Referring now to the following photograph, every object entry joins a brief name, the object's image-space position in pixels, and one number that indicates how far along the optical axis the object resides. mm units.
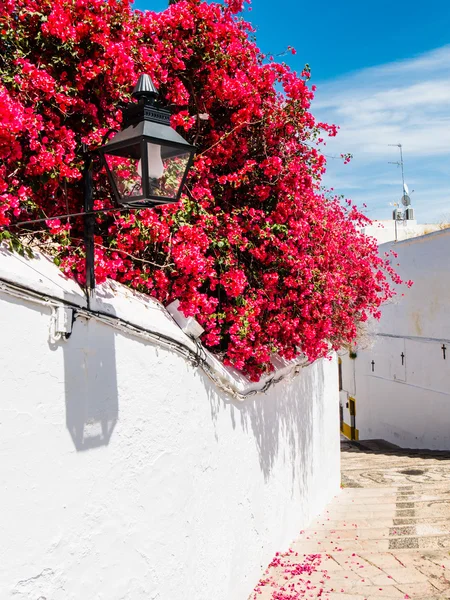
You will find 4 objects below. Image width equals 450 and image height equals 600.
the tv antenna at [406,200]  23548
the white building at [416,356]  14641
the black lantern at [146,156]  2988
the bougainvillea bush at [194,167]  3635
